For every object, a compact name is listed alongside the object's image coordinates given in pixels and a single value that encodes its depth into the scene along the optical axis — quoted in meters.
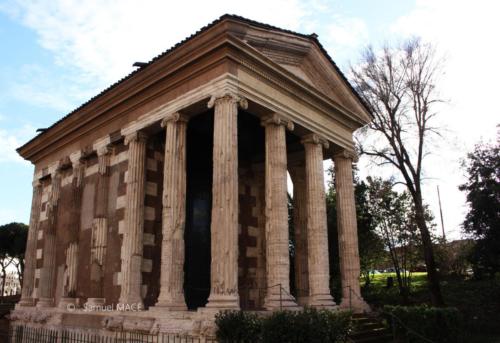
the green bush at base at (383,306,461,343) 11.81
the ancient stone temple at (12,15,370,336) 10.99
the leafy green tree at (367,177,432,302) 23.78
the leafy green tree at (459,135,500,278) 19.22
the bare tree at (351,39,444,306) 20.25
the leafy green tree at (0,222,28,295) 40.53
